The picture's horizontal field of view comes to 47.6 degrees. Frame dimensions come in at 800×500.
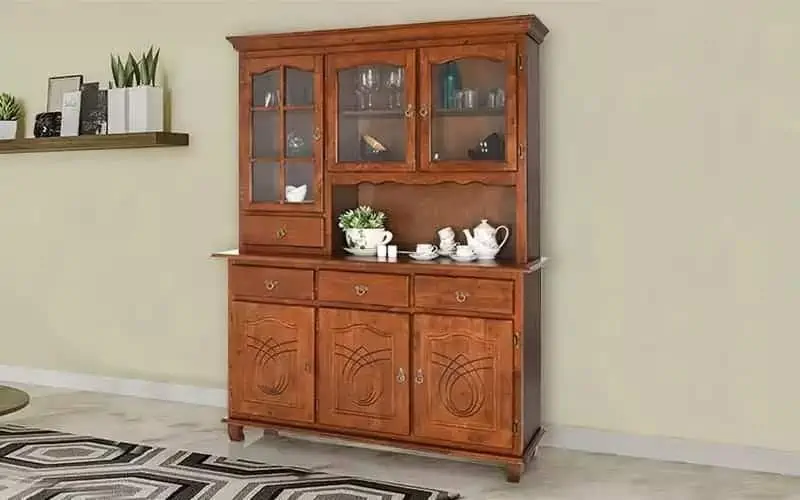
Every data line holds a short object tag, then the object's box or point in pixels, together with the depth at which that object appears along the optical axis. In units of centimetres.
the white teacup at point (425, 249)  379
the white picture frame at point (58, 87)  488
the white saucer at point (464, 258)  373
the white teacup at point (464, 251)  373
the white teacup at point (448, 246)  388
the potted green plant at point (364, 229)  393
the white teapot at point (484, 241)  377
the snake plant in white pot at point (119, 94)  459
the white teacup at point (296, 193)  400
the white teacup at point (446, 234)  389
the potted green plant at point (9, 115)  499
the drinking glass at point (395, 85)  378
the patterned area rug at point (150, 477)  338
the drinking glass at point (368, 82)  383
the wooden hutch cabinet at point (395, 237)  357
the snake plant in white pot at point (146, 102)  455
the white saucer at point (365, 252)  394
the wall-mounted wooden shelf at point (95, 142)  450
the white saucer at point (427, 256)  379
